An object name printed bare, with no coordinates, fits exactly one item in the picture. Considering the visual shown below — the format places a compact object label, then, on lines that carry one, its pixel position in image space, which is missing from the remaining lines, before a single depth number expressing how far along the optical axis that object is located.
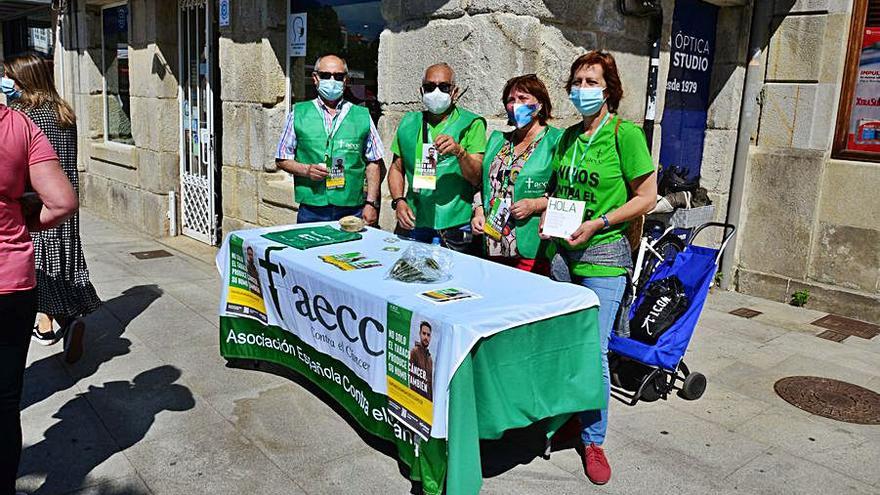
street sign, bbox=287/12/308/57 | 6.79
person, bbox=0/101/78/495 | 2.60
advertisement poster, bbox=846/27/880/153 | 6.00
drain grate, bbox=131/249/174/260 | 7.73
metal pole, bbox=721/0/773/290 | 6.46
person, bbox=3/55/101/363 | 4.23
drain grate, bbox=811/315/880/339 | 5.85
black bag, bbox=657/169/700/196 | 6.13
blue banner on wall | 6.21
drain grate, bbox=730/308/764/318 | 6.17
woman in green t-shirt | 3.30
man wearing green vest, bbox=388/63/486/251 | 4.02
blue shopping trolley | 4.02
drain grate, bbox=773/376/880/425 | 4.20
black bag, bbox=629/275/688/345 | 4.07
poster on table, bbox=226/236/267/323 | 4.14
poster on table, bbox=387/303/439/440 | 2.83
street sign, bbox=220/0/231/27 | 7.25
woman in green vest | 3.68
